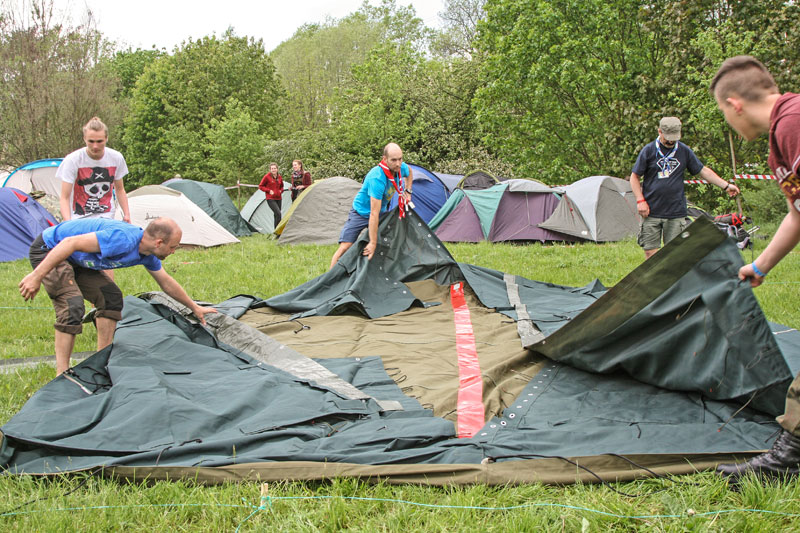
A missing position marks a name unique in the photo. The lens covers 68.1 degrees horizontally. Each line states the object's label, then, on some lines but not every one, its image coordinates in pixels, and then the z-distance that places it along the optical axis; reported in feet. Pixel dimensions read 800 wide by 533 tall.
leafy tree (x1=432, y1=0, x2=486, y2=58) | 114.01
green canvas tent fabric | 9.02
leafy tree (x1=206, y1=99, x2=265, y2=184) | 87.56
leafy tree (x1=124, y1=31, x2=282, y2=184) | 105.91
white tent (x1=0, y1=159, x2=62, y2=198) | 51.08
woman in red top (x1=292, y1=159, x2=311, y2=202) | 47.75
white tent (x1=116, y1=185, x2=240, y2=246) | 39.70
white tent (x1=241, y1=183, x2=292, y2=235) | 51.43
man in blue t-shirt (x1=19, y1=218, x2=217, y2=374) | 12.45
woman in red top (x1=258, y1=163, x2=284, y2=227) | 45.98
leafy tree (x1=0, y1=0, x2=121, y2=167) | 66.59
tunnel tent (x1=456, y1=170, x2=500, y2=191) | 43.19
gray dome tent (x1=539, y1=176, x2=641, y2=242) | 37.96
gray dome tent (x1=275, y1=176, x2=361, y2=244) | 41.29
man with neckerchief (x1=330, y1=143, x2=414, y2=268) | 21.26
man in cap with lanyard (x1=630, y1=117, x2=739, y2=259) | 19.70
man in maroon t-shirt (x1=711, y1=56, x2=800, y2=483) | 8.02
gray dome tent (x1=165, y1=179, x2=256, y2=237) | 48.88
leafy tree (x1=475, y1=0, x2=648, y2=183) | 59.26
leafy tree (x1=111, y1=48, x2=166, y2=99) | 136.15
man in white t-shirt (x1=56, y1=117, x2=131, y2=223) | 16.16
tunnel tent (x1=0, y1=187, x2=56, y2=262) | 33.88
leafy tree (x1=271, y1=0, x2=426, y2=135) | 118.93
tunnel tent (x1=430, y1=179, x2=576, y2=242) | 39.01
